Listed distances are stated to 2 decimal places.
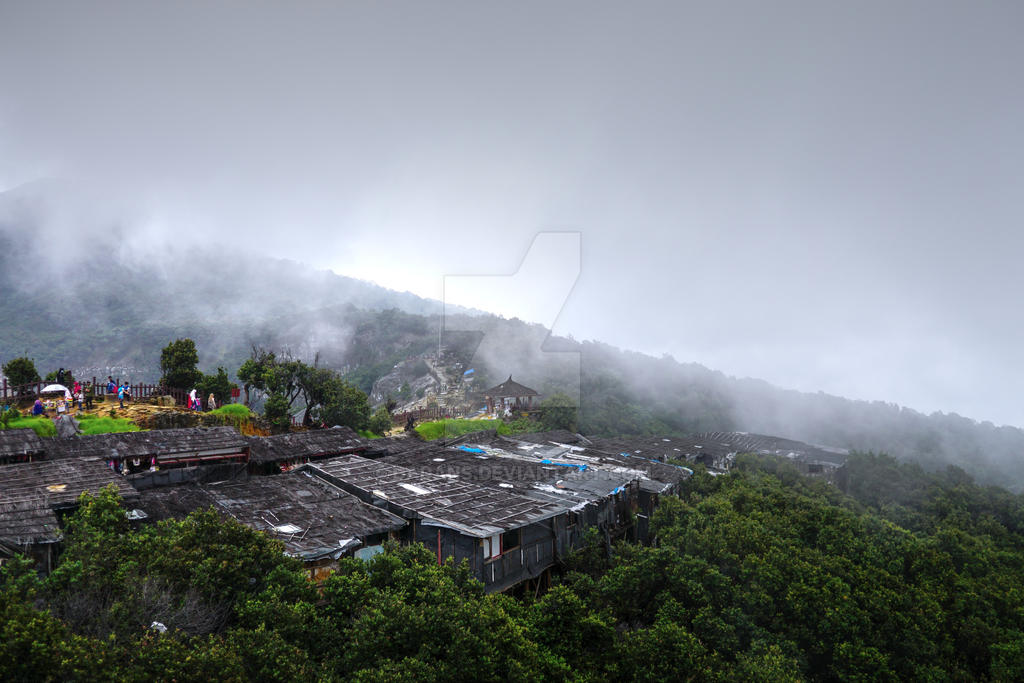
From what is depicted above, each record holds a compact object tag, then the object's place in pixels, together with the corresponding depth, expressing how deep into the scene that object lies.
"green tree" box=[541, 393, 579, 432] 44.44
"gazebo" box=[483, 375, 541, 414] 48.28
